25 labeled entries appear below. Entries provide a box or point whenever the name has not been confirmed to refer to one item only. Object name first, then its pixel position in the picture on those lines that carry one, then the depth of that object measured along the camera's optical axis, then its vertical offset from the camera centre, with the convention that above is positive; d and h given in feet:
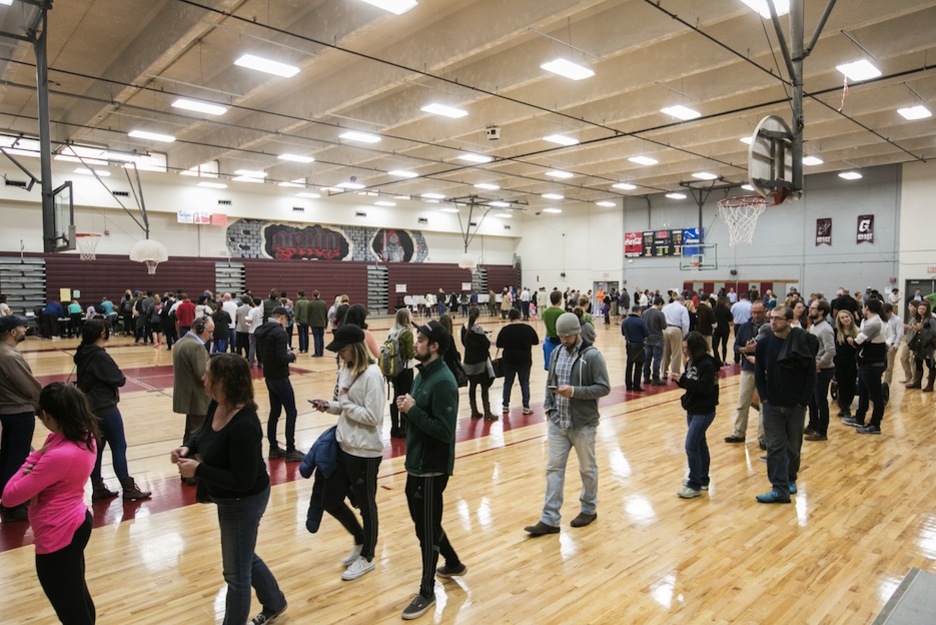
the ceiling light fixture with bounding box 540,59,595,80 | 31.30 +11.70
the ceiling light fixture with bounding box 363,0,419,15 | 23.62 +11.38
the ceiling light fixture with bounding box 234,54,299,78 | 29.27 +11.31
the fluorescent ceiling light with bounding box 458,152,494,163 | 56.49 +12.45
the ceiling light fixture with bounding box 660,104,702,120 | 40.88 +12.30
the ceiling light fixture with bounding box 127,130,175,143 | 45.55 +11.88
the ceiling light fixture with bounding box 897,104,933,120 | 41.36 +12.30
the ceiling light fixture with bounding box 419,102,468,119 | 39.04 +11.78
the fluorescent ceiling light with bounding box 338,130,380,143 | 46.53 +12.28
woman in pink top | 7.91 -2.90
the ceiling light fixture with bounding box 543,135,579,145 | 49.96 +12.64
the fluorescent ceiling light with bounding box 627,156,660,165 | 59.00 +12.62
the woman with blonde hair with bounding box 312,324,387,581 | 10.98 -2.63
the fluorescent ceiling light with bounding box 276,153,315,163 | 53.67 +11.79
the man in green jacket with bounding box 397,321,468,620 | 10.02 -2.83
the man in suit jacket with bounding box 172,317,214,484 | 15.80 -2.44
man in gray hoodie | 13.35 -2.94
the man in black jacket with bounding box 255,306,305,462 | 18.22 -2.79
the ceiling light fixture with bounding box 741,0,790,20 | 25.20 +12.08
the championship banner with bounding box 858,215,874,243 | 65.87 +6.06
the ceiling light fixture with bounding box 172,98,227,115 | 37.81 +11.79
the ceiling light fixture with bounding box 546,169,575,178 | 65.61 +12.67
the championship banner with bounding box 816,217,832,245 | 69.05 +6.06
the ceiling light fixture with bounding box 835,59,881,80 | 32.65 +12.16
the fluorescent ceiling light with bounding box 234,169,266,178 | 62.15 +12.08
